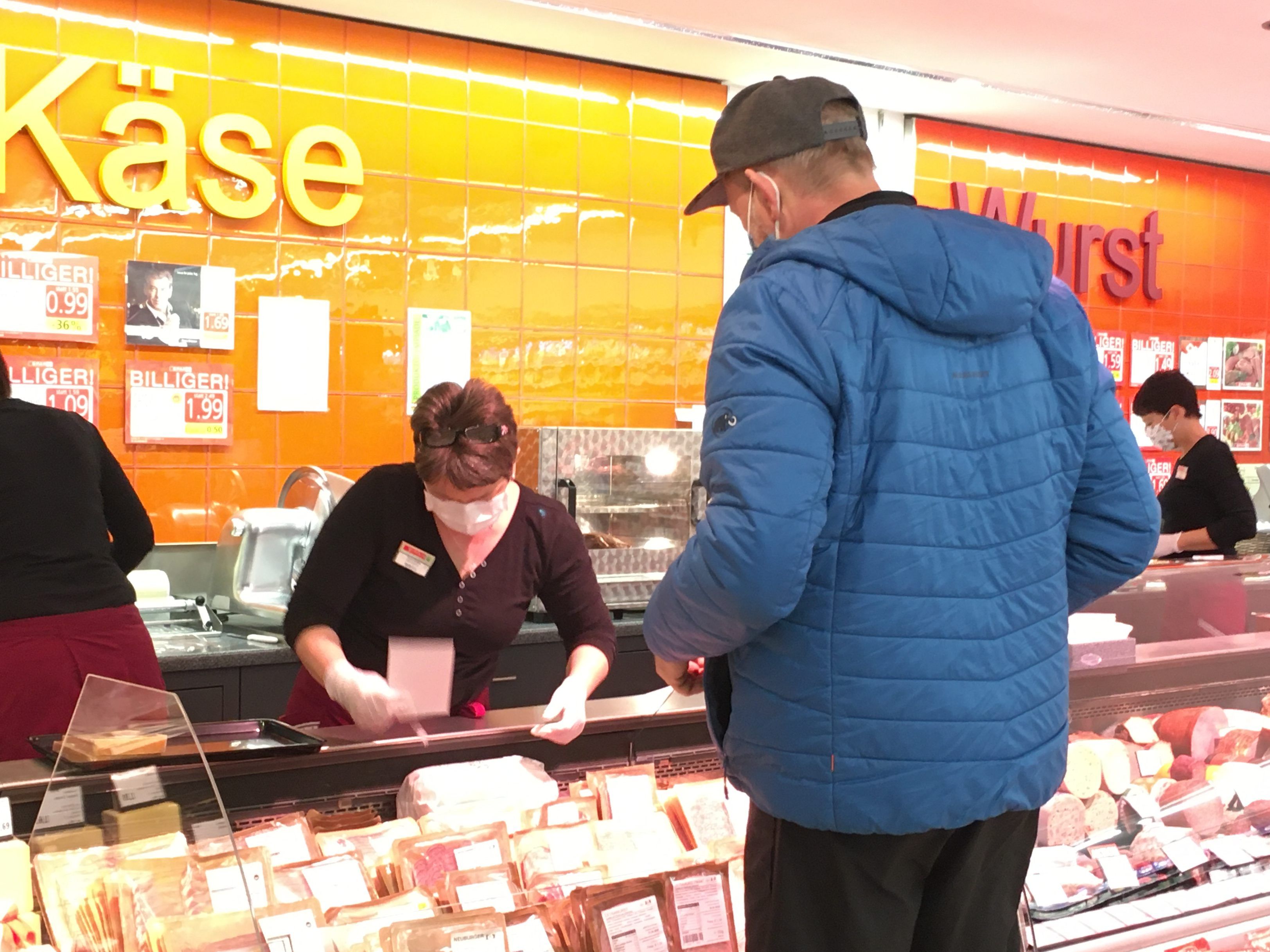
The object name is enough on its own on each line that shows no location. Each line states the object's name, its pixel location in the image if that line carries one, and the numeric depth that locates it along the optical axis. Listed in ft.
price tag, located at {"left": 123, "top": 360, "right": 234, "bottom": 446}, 14.64
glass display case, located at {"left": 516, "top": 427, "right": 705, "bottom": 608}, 15.74
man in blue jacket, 4.23
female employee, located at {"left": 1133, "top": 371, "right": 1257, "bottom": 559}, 16.67
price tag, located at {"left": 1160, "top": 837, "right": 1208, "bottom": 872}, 7.82
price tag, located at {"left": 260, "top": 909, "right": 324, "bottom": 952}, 5.24
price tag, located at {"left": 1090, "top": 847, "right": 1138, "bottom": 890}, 7.57
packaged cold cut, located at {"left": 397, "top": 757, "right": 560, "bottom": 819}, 6.63
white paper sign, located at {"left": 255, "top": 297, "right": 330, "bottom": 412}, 15.48
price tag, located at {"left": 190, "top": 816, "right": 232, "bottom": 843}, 4.59
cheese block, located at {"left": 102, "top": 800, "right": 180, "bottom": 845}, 4.85
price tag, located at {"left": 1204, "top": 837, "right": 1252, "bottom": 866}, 7.97
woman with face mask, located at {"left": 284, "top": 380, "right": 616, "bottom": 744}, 7.91
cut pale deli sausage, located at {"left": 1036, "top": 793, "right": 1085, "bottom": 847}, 7.78
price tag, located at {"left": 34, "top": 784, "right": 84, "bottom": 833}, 5.08
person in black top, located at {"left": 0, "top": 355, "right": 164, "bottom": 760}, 9.29
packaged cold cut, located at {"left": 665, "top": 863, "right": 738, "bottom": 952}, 5.92
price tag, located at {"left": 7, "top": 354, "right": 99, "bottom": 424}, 14.02
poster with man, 14.56
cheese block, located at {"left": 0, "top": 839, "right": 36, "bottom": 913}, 5.38
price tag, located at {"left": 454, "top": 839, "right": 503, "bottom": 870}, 6.21
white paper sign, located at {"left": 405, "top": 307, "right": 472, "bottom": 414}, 16.51
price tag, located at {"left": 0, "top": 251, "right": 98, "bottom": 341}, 13.87
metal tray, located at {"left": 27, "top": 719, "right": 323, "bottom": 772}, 6.25
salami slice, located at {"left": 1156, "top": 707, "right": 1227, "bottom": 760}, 8.99
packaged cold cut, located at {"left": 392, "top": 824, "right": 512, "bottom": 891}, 6.07
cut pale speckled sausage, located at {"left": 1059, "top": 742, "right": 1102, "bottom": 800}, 8.11
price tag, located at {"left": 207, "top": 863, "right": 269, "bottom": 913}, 5.12
